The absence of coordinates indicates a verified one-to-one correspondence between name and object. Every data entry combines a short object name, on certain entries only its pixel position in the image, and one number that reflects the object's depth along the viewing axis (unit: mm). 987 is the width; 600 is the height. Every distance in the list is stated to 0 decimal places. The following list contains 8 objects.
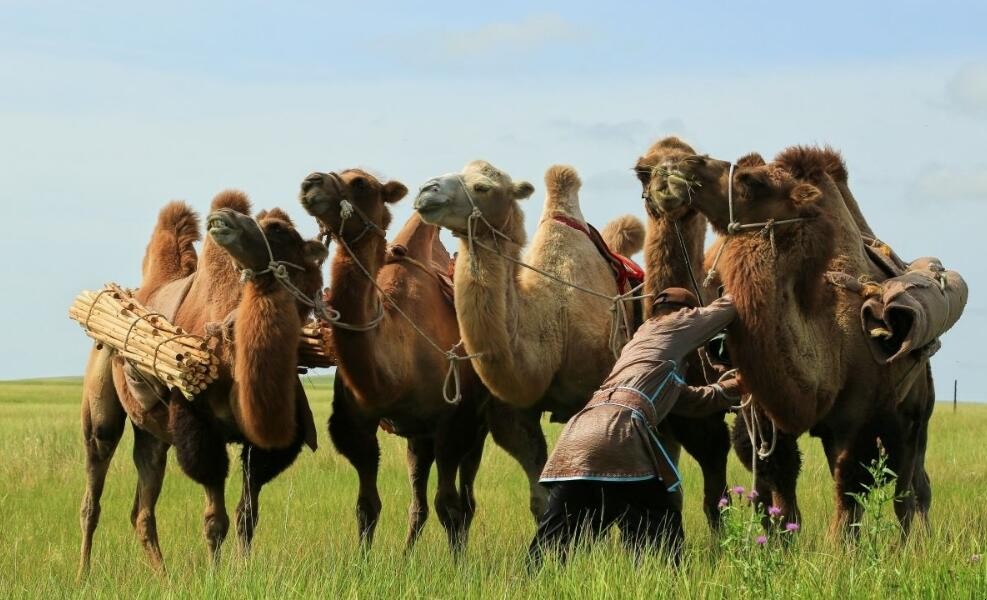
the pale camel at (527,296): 16484
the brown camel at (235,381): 16437
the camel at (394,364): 17453
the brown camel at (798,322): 14109
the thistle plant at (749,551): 10711
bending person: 13055
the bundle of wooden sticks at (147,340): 16750
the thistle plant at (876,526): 10898
